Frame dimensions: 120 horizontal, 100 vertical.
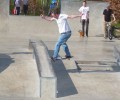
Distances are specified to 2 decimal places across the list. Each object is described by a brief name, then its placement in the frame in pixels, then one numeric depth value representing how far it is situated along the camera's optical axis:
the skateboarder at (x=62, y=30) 13.07
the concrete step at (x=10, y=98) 10.10
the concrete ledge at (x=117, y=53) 14.17
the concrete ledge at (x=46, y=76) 10.05
